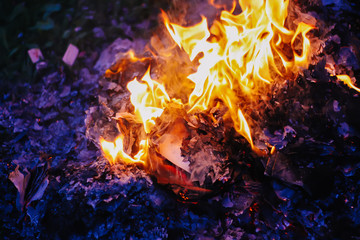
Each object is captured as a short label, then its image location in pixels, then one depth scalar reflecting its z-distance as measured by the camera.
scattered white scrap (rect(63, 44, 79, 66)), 3.03
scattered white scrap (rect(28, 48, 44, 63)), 3.07
